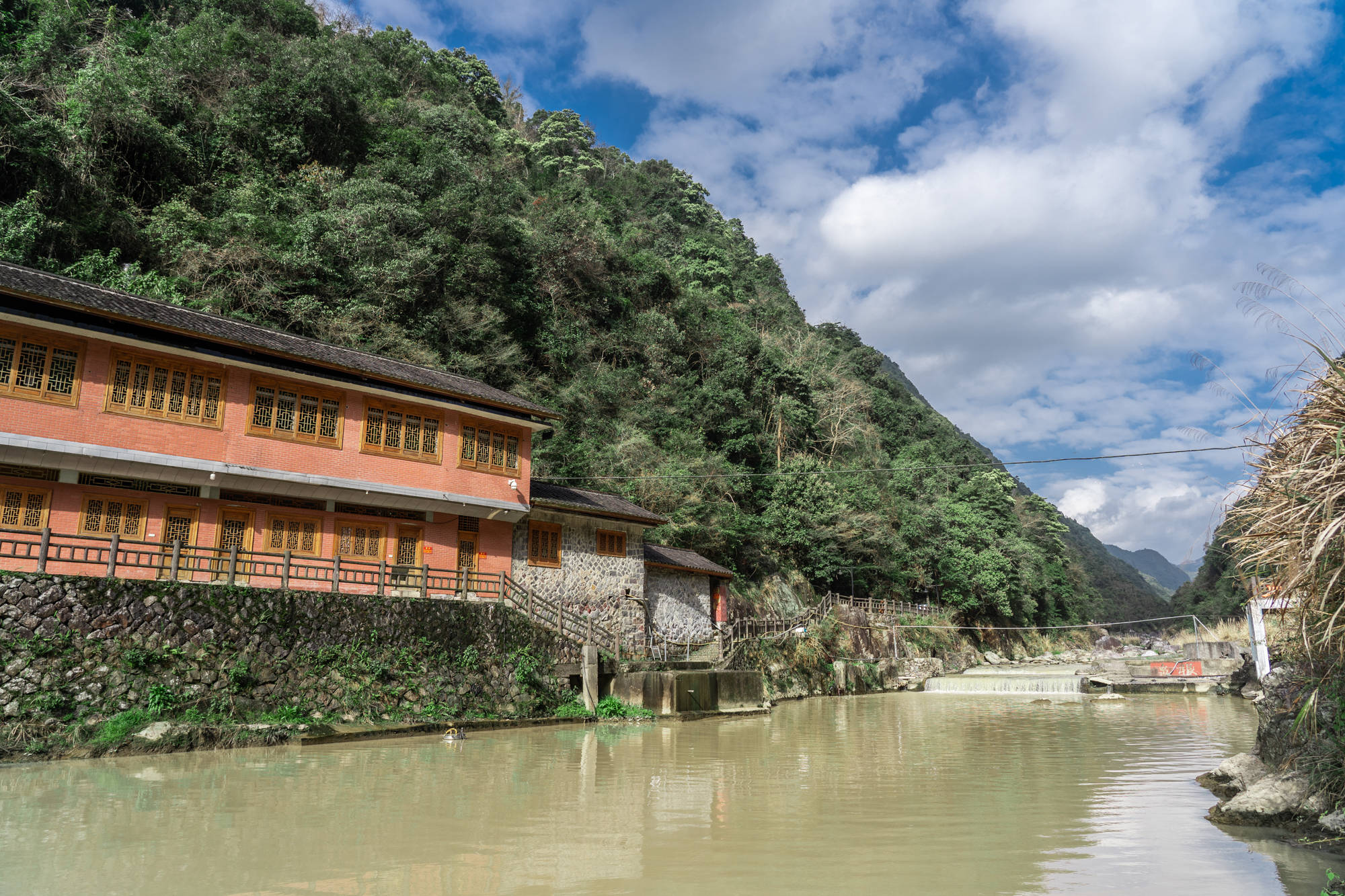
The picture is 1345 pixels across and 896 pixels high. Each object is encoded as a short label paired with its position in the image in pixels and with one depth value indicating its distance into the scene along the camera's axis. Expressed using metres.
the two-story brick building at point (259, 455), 15.91
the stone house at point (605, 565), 23.45
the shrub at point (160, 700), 13.67
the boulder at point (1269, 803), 8.52
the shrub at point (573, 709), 19.38
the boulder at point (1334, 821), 7.48
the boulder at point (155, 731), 13.10
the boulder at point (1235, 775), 9.97
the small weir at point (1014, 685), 34.28
